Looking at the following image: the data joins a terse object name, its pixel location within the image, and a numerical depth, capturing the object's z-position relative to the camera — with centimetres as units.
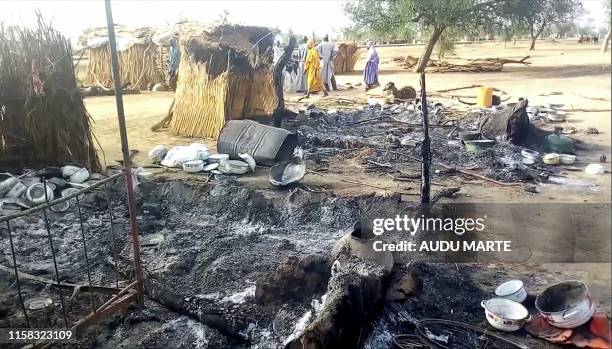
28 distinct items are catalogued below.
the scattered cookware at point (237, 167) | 617
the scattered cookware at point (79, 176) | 566
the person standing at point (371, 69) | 1401
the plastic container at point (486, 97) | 1065
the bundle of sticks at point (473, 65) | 1767
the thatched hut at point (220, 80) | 841
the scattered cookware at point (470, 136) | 752
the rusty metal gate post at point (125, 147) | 271
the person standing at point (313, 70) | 1293
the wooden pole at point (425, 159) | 428
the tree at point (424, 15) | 1518
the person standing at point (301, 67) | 1370
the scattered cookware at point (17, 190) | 511
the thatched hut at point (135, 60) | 1471
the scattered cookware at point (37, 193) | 507
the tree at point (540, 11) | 1577
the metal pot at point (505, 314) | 302
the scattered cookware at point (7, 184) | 515
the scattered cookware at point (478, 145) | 725
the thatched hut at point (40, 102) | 584
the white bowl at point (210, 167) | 620
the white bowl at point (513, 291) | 326
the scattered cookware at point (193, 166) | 619
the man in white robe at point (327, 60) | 1426
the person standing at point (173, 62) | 1341
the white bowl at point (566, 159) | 662
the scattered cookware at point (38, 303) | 320
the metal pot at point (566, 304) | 288
